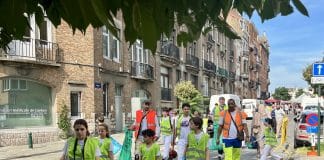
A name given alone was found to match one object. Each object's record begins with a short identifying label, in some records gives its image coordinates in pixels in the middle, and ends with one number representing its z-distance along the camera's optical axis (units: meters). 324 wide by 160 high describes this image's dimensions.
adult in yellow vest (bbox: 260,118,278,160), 13.29
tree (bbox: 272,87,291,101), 127.94
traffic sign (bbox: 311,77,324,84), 16.05
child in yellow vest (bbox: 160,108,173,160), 14.12
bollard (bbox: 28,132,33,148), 19.87
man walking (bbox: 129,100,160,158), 12.65
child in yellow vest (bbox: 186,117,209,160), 8.70
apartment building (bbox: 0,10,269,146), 21.67
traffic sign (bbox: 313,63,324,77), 16.14
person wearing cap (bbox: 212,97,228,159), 16.25
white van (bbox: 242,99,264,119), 50.03
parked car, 18.56
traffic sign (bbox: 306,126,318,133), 16.44
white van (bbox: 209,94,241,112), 38.86
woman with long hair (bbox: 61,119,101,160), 6.94
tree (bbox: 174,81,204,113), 36.38
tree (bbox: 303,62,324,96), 62.15
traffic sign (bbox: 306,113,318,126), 16.58
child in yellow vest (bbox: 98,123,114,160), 8.49
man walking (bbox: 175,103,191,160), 11.69
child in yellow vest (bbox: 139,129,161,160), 8.21
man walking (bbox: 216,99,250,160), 10.80
